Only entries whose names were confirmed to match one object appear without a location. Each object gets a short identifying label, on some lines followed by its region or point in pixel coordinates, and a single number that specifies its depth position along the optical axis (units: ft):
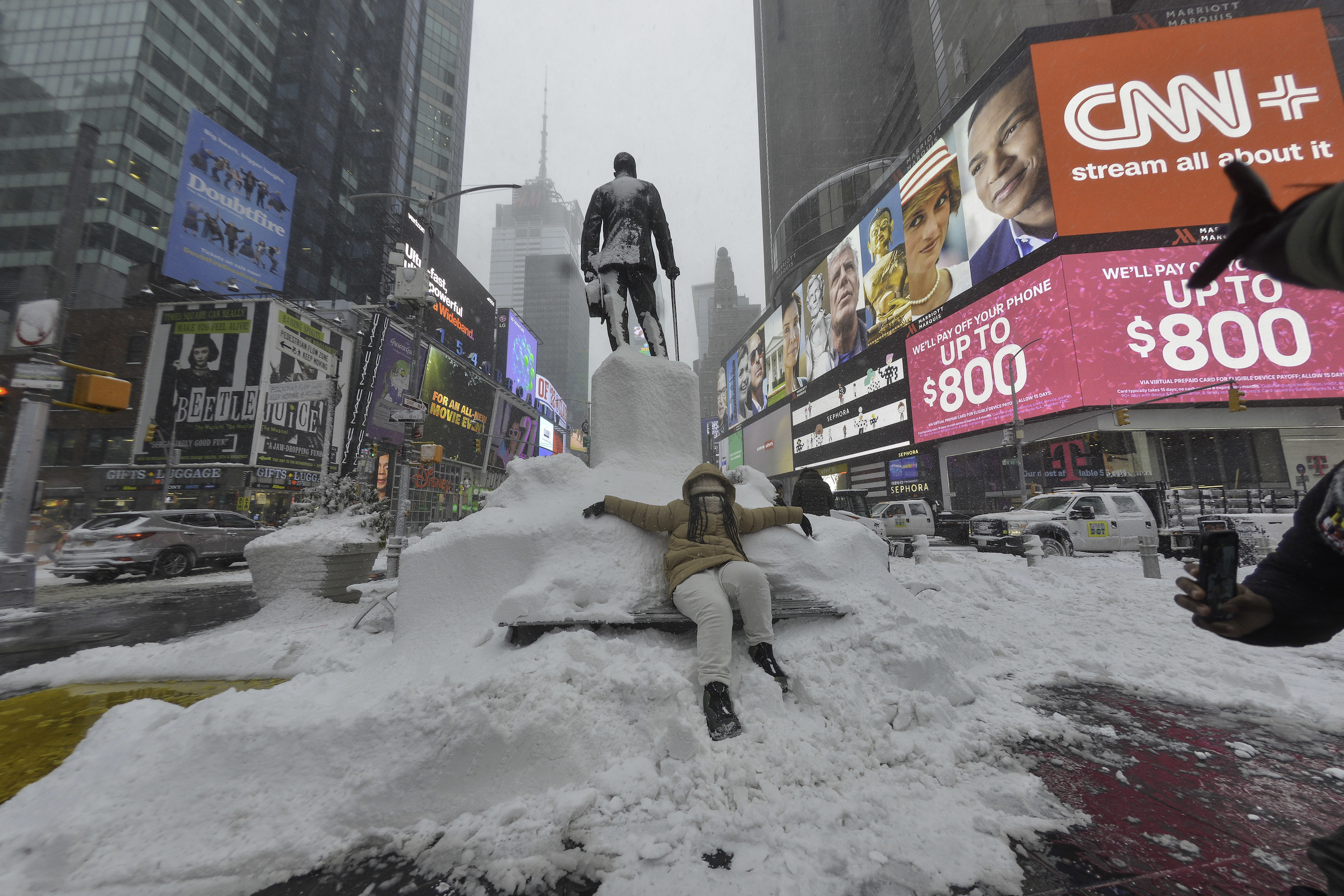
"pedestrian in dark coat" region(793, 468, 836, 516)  24.81
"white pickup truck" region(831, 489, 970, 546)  55.16
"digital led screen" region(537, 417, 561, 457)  167.40
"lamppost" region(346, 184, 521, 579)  28.63
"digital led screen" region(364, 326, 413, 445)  92.38
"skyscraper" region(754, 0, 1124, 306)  114.32
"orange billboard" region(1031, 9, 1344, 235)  69.67
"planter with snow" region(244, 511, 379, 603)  19.66
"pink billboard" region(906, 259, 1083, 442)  71.51
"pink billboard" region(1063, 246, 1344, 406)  65.10
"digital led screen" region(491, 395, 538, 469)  130.11
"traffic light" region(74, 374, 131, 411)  21.88
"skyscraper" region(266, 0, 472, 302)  137.80
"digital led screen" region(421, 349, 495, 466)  98.17
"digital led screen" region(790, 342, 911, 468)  110.52
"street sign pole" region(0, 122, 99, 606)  23.72
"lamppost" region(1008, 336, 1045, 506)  63.82
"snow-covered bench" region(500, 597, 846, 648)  10.48
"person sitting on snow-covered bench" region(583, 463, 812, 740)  9.34
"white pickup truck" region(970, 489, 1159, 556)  37.40
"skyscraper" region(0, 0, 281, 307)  97.25
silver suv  34.68
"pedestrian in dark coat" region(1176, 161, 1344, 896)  3.32
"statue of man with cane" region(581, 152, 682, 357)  19.34
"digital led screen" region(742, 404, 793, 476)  166.20
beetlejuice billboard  82.17
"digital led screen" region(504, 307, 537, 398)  152.35
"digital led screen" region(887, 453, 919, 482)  108.58
